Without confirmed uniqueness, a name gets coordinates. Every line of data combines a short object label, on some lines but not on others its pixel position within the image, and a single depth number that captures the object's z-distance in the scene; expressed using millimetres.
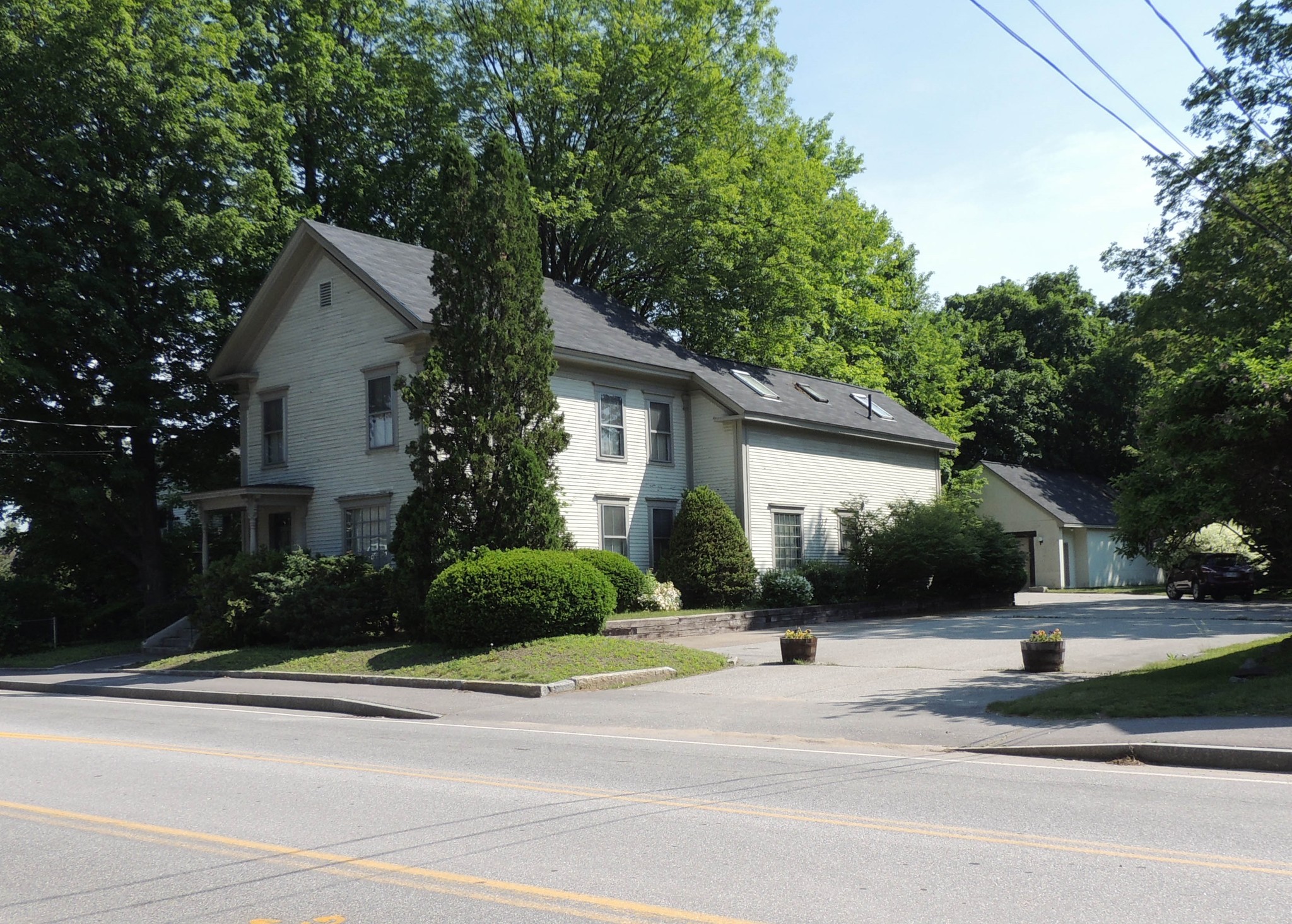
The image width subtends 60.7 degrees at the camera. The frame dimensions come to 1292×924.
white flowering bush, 25594
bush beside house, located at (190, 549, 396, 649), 21422
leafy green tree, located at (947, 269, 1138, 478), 54031
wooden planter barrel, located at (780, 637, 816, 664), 17844
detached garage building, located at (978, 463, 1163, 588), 47750
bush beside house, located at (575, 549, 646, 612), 24703
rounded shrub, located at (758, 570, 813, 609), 27719
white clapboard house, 26406
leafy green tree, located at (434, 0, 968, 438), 37406
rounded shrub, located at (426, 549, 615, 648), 18516
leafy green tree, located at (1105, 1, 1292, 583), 12750
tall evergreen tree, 20469
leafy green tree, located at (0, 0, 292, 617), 27906
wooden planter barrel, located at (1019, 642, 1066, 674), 15625
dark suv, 34719
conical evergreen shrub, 27234
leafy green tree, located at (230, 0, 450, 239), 35781
